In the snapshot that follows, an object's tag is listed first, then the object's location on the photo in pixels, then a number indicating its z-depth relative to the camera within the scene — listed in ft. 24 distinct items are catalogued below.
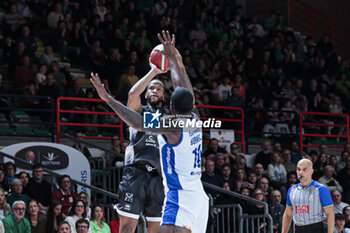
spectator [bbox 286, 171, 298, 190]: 47.55
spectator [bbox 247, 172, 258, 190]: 45.37
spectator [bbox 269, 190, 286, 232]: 42.32
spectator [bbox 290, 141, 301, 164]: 52.39
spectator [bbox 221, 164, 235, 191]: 44.79
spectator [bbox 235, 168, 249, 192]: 44.29
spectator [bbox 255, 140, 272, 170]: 50.39
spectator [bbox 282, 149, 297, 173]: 50.39
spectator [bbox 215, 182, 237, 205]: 42.06
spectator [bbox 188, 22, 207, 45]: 63.82
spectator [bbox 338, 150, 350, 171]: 53.06
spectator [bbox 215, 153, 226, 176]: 45.65
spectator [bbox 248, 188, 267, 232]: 41.75
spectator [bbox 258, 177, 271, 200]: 44.83
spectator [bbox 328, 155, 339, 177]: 52.75
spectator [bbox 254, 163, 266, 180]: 47.47
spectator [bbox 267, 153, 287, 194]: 48.16
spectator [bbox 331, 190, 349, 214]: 46.11
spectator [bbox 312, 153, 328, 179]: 51.96
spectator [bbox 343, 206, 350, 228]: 43.52
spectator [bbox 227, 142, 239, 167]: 48.64
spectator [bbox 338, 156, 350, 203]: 50.11
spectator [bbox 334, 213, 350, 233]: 41.07
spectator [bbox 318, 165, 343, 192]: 49.57
